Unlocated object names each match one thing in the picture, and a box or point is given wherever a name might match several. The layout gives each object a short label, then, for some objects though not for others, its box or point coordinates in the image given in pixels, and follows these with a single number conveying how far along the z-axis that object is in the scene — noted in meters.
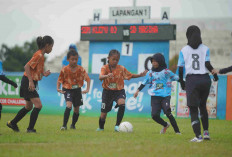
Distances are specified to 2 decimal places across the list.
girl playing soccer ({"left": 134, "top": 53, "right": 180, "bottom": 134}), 19.08
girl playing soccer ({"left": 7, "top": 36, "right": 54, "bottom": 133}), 17.53
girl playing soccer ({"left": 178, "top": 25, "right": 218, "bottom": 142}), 15.36
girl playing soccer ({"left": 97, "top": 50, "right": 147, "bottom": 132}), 20.49
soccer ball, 19.61
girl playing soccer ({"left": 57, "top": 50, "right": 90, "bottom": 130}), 20.84
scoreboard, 41.91
